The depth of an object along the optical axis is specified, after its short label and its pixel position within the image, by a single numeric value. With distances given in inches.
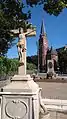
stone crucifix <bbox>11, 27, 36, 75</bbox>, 116.1
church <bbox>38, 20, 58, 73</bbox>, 1640.3
